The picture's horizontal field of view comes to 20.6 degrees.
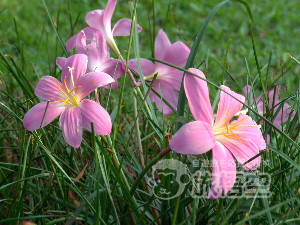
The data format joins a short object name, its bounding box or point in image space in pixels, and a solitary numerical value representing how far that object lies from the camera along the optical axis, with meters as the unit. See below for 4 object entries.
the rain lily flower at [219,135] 0.54
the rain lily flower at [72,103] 0.57
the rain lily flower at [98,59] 0.61
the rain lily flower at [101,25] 0.63
